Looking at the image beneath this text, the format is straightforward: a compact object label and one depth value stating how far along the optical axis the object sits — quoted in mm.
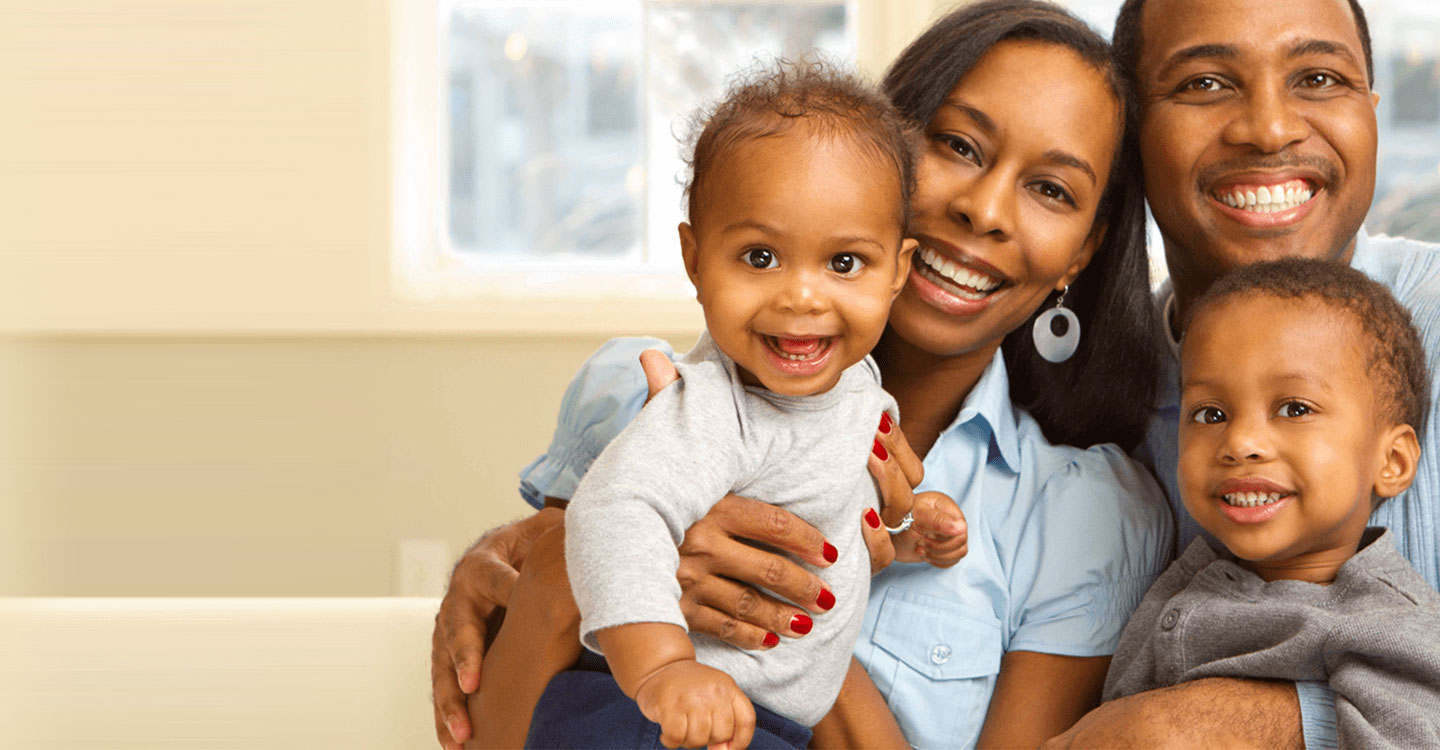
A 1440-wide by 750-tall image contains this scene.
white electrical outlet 3648
